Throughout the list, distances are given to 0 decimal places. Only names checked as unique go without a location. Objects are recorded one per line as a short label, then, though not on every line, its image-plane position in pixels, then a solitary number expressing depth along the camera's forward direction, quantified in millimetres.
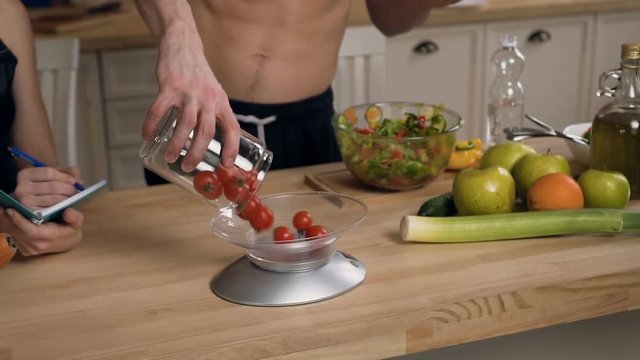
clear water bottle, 1709
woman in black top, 1520
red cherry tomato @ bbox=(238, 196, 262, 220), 1118
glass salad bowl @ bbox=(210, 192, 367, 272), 1072
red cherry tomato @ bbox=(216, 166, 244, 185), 1076
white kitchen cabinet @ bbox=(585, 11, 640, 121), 3113
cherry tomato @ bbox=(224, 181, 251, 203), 1078
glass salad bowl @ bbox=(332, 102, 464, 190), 1383
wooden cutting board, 1417
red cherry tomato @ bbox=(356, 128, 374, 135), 1427
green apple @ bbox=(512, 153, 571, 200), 1317
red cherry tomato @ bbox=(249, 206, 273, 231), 1130
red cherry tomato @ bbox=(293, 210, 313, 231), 1138
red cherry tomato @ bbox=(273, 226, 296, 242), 1075
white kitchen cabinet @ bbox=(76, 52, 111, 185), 2506
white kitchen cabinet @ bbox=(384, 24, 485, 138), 2889
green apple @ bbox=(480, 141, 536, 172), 1373
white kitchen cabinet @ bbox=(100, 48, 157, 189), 2537
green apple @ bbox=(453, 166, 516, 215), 1246
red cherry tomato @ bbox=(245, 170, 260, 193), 1095
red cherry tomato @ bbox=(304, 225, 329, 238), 1086
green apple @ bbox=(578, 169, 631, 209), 1267
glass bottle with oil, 1310
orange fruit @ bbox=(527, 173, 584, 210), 1246
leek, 1192
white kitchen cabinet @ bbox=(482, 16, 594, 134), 3004
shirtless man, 1786
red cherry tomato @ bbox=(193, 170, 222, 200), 1076
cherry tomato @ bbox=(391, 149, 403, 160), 1384
